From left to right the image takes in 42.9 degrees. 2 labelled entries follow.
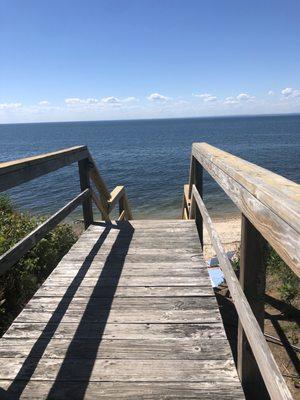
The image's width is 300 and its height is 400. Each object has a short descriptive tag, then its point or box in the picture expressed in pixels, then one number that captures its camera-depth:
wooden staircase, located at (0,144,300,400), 1.66
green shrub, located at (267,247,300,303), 5.07
